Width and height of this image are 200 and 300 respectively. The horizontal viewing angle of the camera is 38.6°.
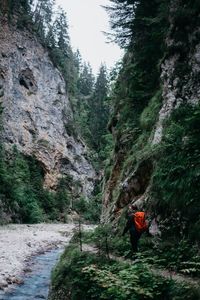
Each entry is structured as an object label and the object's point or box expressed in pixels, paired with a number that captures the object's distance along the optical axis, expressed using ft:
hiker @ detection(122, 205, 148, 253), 26.21
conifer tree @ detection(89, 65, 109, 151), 179.79
